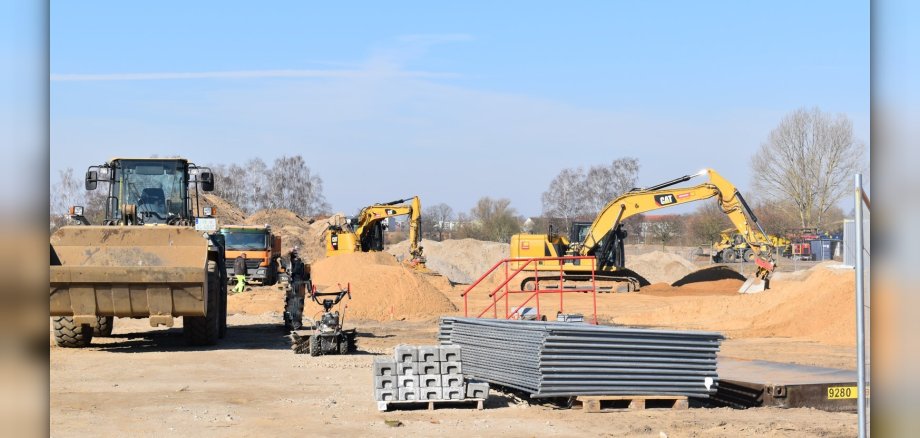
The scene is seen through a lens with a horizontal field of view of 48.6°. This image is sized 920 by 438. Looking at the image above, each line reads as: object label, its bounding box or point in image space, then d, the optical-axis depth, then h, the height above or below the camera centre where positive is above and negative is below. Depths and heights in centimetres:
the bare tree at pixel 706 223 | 7162 +65
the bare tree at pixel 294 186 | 9262 +412
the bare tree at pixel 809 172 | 6297 +385
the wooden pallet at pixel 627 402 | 1138 -195
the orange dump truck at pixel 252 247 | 3794 -61
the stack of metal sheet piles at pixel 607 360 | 1134 -146
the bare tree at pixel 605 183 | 9038 +441
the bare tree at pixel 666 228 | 8388 +34
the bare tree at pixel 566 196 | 9175 +326
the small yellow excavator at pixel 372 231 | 4238 +1
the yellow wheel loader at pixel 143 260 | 1524 -47
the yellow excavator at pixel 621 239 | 3266 -25
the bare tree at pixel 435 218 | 10631 +140
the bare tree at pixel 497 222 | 8706 +83
